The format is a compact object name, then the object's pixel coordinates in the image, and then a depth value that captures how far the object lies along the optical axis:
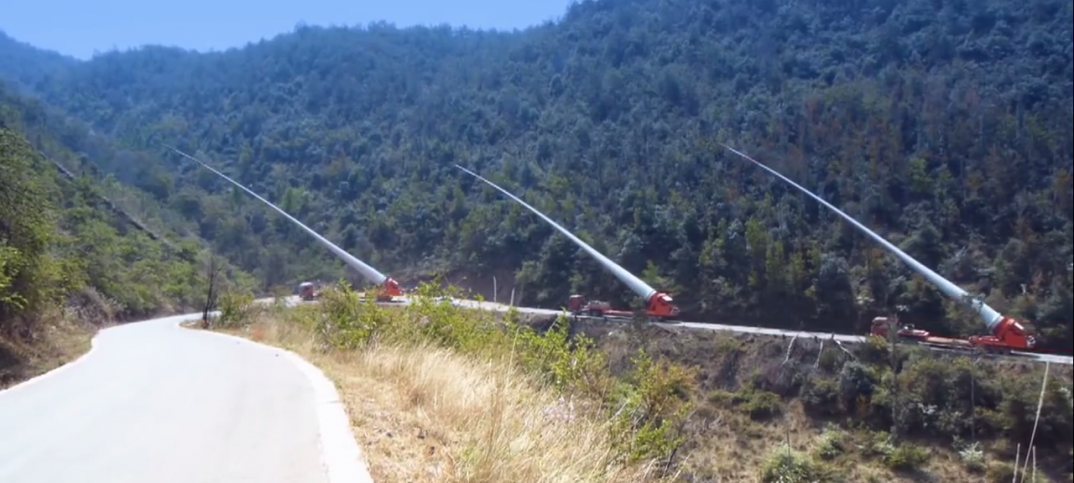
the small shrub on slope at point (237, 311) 27.77
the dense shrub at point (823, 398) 20.95
